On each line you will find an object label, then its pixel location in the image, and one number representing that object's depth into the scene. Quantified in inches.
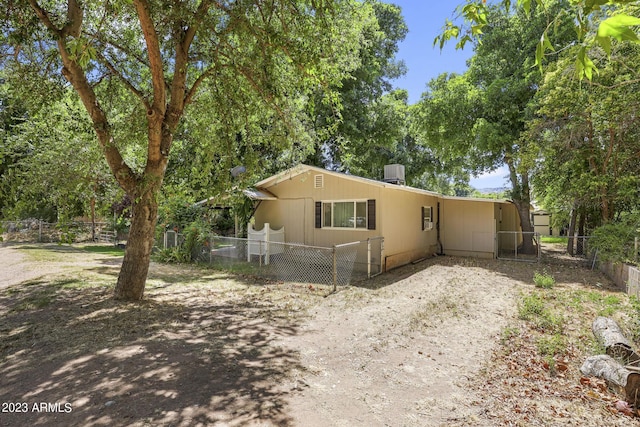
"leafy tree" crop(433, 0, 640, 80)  43.5
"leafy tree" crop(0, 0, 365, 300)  224.5
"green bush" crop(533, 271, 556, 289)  333.7
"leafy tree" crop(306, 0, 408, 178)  653.9
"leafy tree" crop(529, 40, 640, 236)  375.9
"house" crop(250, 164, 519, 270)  420.2
